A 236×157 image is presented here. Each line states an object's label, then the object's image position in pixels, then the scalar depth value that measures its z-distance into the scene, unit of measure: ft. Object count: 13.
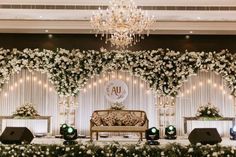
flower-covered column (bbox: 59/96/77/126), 43.37
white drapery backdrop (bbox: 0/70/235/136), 44.09
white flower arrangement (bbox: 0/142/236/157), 21.50
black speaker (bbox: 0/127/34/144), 24.70
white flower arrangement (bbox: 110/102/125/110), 42.91
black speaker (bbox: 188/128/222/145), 24.90
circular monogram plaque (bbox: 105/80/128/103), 44.24
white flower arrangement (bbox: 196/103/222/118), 42.00
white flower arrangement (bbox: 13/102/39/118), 41.93
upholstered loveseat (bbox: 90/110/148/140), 40.40
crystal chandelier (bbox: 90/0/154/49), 29.96
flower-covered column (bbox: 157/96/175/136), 43.55
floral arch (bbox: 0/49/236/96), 43.11
